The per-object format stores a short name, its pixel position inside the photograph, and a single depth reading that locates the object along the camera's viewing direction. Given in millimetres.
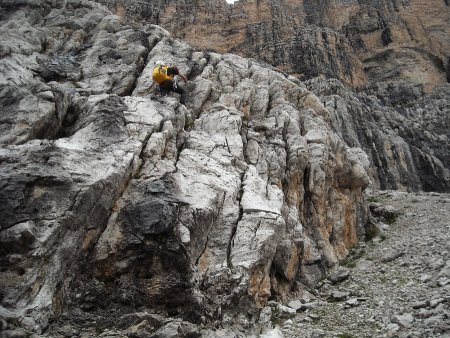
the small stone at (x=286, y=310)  15016
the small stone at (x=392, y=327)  11965
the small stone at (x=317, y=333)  12579
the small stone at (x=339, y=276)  18656
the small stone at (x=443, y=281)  14258
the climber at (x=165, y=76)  21984
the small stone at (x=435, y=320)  11357
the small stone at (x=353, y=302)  15298
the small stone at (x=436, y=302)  12578
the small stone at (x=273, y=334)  12805
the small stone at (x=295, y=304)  15639
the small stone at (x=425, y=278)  15495
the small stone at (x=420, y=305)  12992
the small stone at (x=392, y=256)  19969
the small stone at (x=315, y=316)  14483
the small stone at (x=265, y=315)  13984
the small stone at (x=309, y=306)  15641
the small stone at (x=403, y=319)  12055
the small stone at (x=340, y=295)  16484
